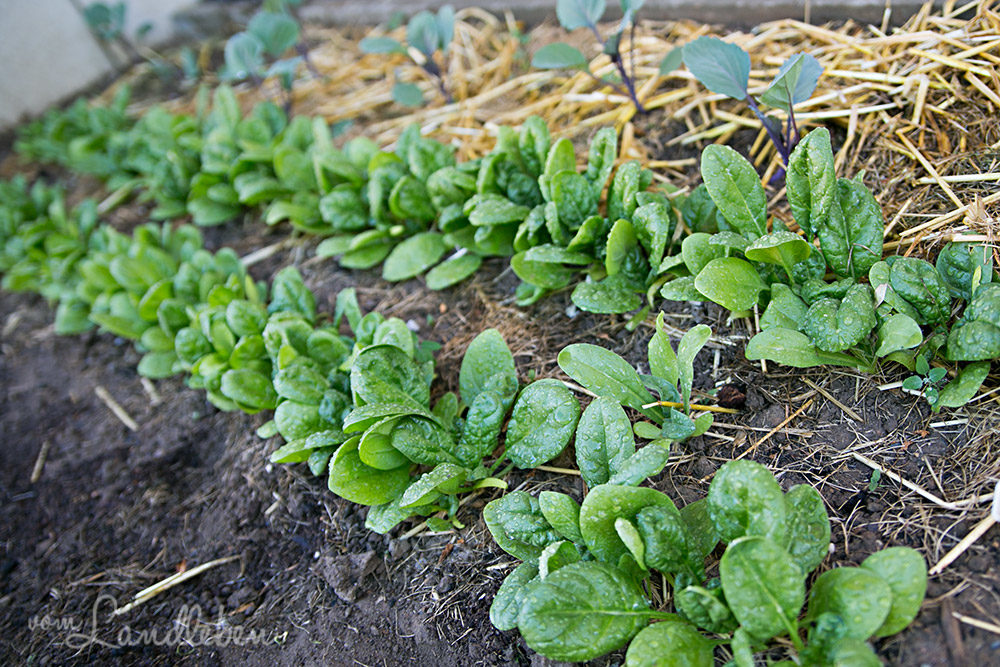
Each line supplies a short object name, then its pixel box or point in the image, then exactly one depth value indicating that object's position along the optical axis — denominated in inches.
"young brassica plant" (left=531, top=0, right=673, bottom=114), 38.7
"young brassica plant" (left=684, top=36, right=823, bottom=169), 35.7
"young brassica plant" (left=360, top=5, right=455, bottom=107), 43.2
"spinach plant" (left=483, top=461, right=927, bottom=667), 29.2
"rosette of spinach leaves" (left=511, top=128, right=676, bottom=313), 35.6
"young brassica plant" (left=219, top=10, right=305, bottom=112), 47.6
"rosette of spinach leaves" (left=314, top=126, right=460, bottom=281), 40.1
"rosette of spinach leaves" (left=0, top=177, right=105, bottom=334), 45.7
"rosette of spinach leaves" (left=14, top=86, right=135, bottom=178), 55.1
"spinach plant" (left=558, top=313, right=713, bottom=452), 33.2
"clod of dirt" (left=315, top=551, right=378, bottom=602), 33.6
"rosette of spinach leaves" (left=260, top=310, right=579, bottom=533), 33.6
